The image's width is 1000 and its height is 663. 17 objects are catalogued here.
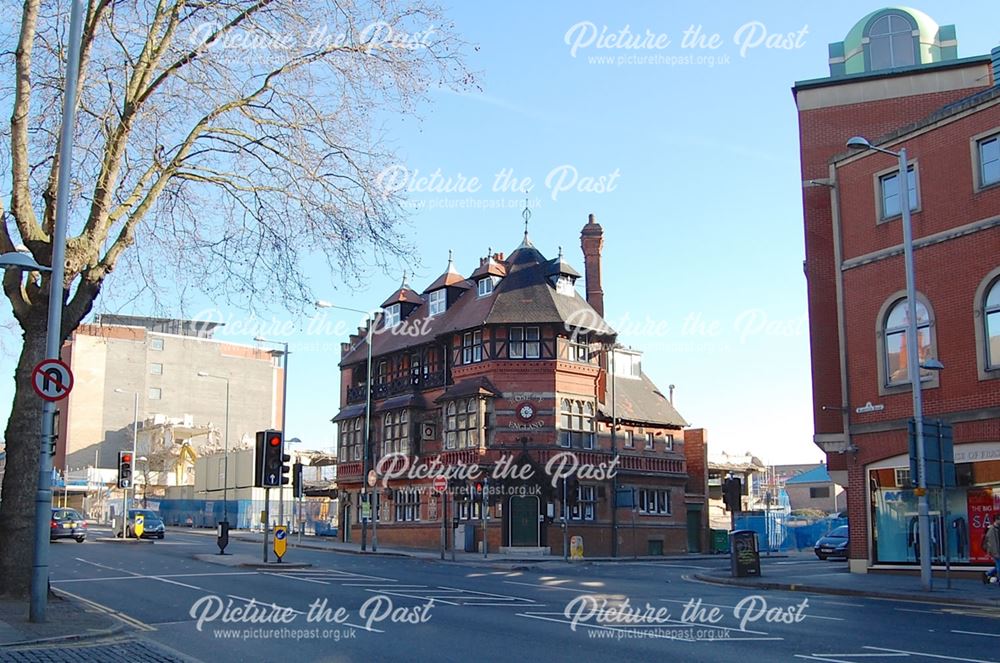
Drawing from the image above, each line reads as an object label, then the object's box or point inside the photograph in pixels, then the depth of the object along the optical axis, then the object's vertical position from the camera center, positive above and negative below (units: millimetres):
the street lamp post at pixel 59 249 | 13133 +2938
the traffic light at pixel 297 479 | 36531 -593
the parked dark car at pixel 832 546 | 39250 -3382
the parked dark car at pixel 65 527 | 41688 -2686
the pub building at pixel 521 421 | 42469 +1998
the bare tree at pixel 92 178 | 14977 +4744
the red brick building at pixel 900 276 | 23516 +4910
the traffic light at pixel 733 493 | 27656 -872
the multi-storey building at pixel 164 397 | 89000 +6826
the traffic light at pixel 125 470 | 38500 -240
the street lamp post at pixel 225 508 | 31438 -2036
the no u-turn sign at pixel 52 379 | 12875 +1124
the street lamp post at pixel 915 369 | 20438 +2007
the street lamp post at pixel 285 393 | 34556 +2542
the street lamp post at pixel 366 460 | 41312 +146
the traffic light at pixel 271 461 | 28469 +73
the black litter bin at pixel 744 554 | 25359 -2391
